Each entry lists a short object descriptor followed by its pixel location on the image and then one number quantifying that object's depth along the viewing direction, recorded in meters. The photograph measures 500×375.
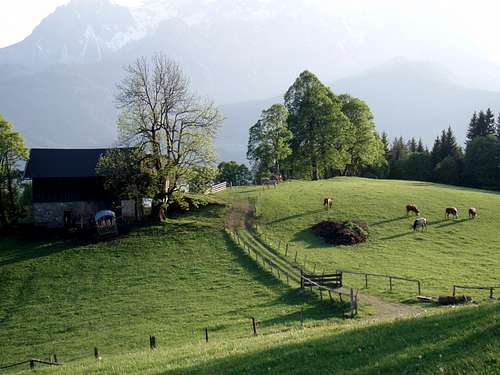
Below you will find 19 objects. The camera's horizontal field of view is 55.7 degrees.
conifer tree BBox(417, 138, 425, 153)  111.29
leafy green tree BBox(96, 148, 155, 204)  49.97
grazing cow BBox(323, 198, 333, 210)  53.56
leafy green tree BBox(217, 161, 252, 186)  127.75
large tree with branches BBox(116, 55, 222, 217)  51.72
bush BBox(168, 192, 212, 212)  53.34
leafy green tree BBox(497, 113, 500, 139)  94.95
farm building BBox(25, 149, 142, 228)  53.31
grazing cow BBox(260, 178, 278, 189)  67.05
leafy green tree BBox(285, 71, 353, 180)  73.56
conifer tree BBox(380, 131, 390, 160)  108.25
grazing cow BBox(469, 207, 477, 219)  51.38
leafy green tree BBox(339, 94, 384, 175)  80.31
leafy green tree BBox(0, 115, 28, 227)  54.69
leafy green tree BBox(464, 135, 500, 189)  81.69
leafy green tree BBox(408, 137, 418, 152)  116.77
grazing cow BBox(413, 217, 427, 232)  47.56
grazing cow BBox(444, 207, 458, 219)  51.08
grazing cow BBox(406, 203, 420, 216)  51.81
